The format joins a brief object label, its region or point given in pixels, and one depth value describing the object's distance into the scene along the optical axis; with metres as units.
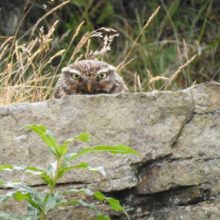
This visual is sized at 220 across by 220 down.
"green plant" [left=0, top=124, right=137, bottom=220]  8.03
